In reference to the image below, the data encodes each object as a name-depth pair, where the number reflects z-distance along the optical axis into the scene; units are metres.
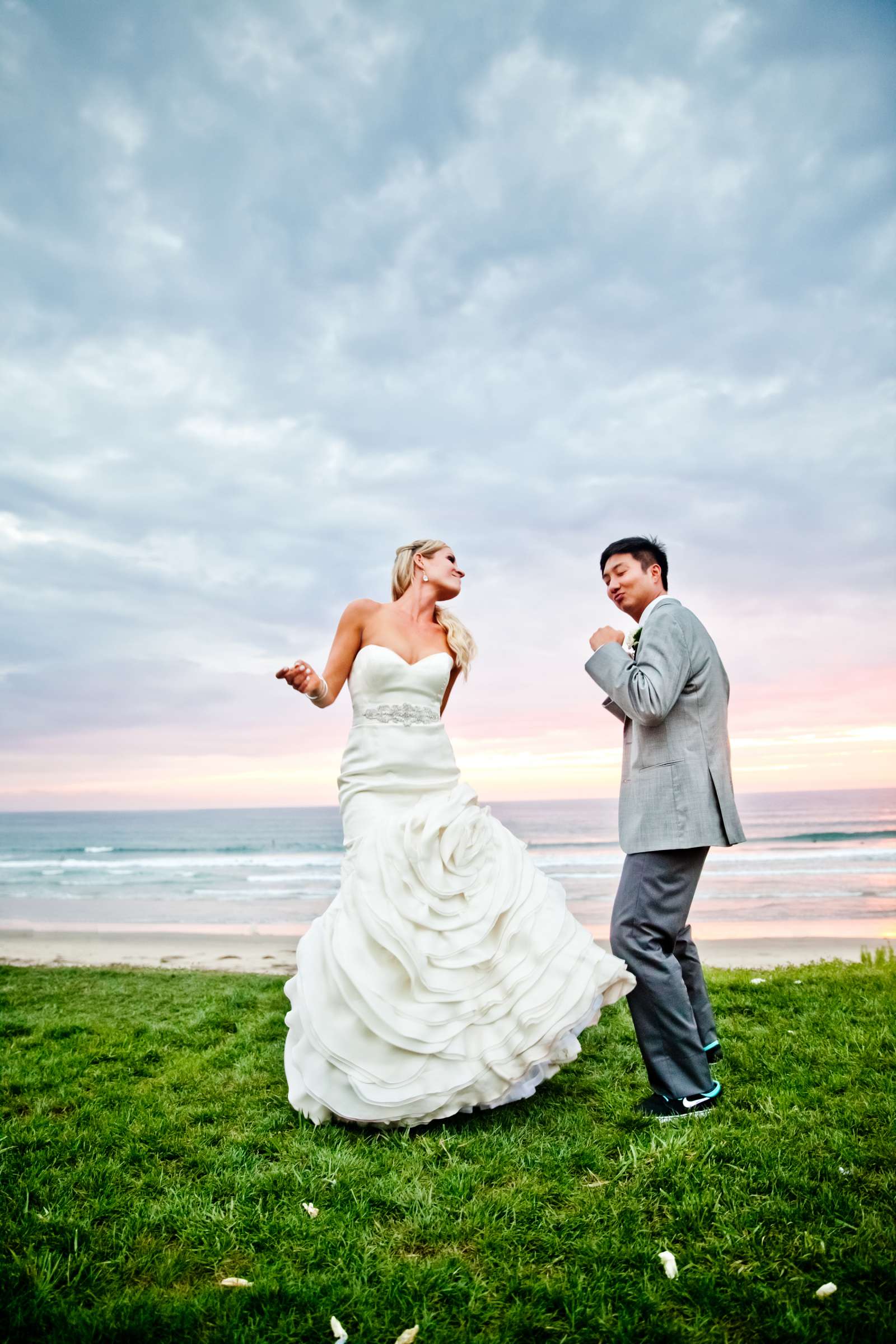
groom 3.51
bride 3.36
